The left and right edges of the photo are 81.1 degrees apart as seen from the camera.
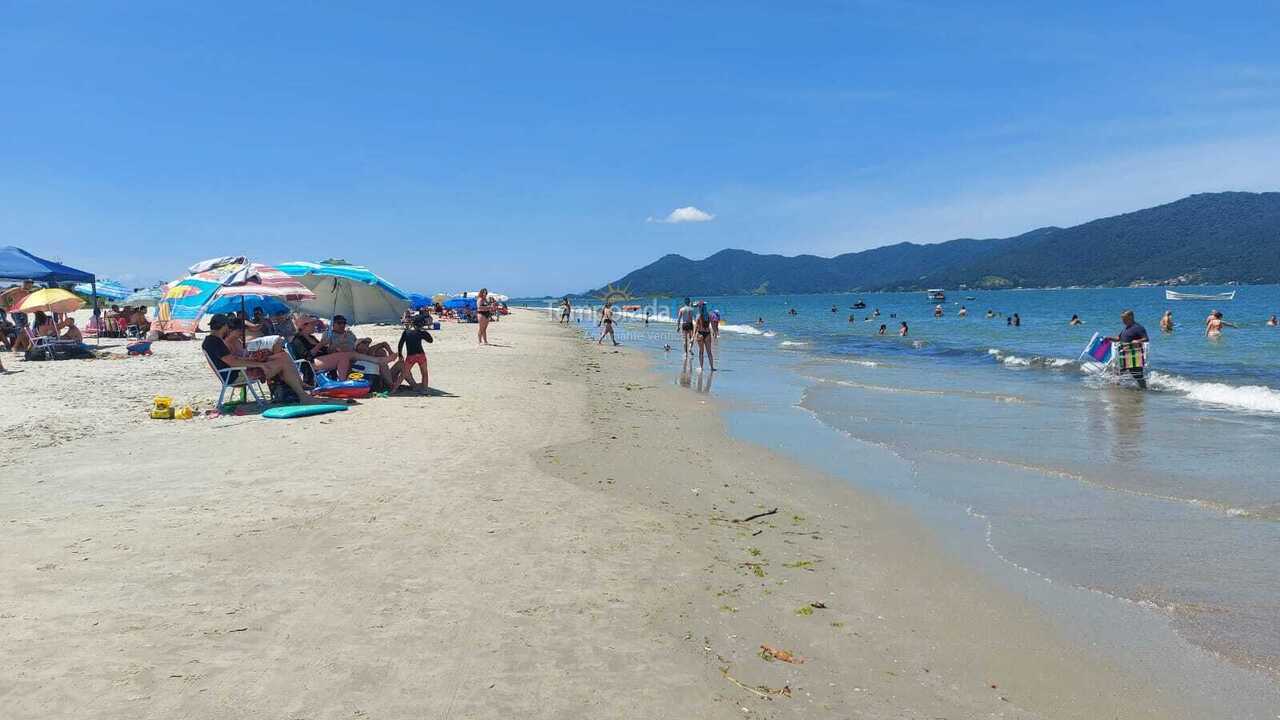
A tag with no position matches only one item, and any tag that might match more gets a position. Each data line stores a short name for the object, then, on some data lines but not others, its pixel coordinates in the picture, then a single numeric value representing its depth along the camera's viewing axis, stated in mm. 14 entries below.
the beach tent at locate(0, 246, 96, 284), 15703
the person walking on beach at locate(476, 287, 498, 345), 24047
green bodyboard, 9031
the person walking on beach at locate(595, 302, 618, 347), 29359
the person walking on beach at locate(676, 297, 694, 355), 18359
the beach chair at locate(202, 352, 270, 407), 9672
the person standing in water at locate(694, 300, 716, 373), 17344
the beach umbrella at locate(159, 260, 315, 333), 12328
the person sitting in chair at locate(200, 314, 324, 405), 9500
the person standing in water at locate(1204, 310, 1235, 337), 29531
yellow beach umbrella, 16203
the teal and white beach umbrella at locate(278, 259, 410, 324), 15485
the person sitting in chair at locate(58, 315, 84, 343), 18086
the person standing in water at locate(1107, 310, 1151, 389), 15172
